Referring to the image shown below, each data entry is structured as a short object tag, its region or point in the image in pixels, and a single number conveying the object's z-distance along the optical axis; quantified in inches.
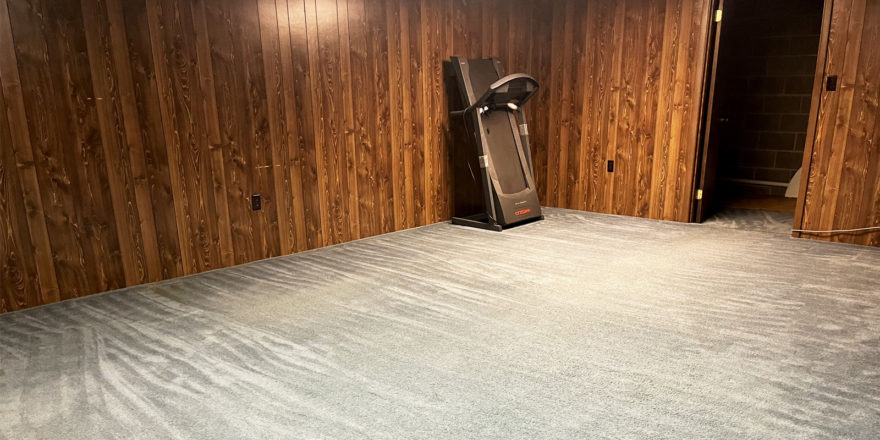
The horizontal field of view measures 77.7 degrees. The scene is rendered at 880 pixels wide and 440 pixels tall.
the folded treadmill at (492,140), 170.2
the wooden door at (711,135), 166.7
